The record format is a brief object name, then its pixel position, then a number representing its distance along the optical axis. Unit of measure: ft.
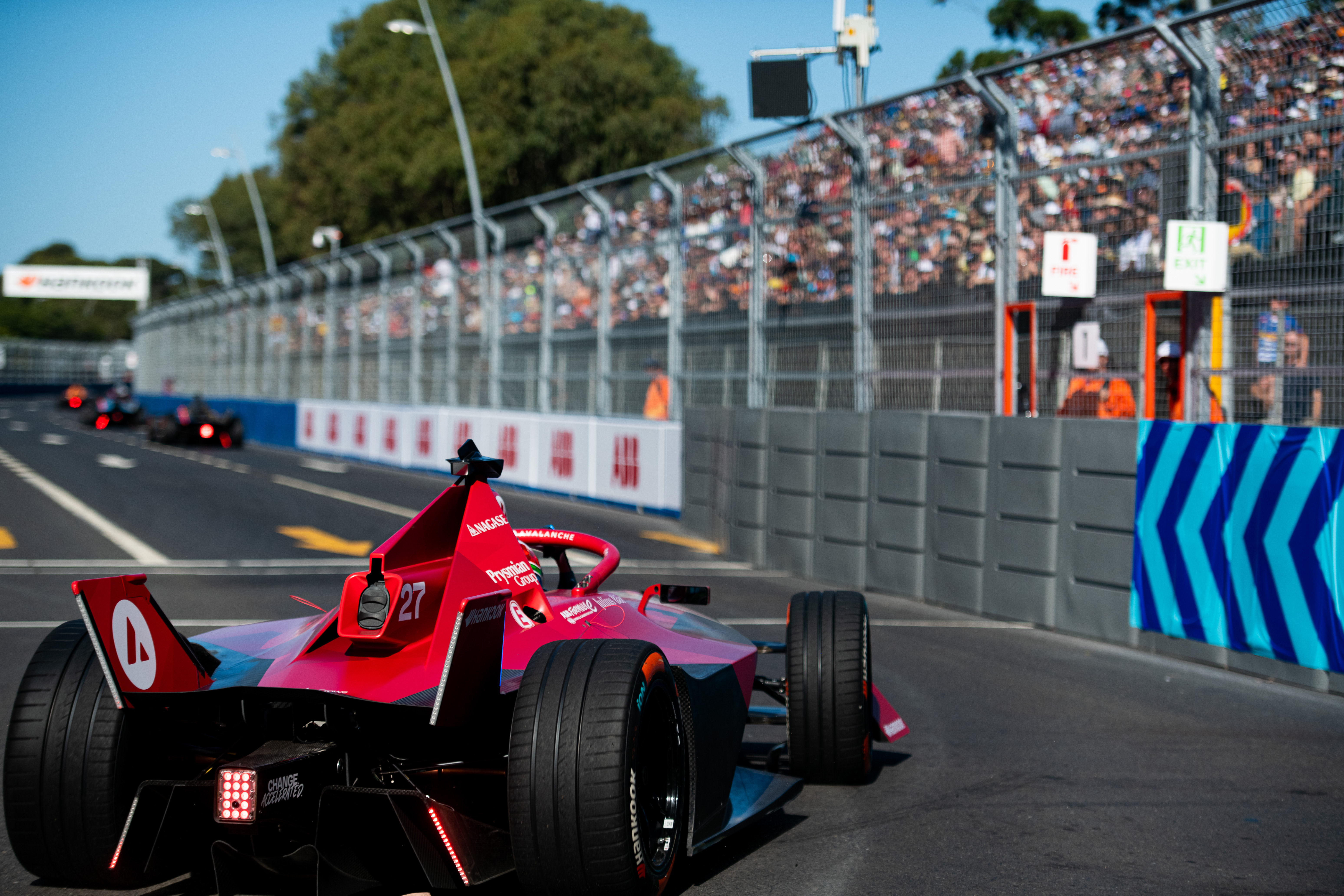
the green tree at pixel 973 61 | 98.53
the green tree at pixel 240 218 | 302.45
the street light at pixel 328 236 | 129.80
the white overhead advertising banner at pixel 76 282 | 337.11
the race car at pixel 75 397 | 183.01
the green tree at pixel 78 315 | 451.12
